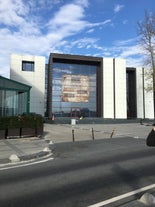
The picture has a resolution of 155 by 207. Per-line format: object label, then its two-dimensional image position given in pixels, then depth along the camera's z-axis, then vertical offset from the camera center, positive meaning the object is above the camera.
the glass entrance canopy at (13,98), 14.65 +0.99
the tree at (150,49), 21.78 +7.99
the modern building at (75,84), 37.37 +5.78
